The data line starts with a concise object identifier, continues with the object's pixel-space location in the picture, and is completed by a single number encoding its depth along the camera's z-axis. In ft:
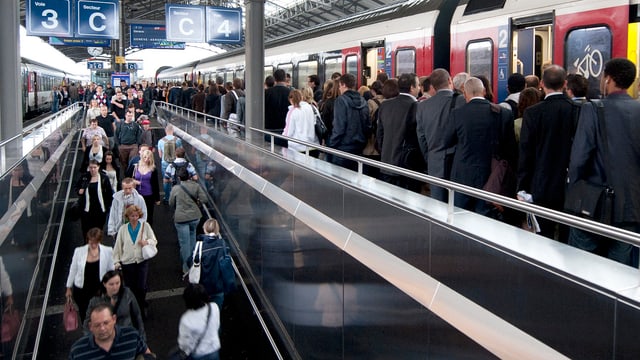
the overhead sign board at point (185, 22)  67.46
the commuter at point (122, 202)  29.68
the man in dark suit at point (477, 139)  16.85
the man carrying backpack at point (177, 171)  34.12
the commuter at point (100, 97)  59.47
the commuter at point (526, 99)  18.40
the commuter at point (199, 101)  57.11
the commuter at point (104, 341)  16.90
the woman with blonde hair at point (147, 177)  36.14
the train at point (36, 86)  99.14
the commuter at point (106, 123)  51.21
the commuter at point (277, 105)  35.55
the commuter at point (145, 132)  50.36
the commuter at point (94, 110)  53.14
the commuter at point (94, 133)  43.04
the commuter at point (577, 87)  17.02
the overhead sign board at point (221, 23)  67.67
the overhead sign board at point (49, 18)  60.34
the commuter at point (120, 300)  20.89
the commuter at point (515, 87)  20.59
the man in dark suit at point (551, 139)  15.43
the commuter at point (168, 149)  45.25
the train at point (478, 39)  25.39
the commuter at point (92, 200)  32.65
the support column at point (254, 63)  37.84
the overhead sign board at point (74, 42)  95.30
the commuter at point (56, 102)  107.24
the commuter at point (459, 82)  21.07
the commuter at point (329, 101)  27.43
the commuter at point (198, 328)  20.82
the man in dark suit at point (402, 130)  20.74
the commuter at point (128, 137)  47.29
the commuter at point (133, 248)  27.02
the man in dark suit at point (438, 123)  18.28
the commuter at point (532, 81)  21.39
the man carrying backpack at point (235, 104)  41.73
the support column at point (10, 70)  33.42
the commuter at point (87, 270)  23.86
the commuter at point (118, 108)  54.39
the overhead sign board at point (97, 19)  63.67
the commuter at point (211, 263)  25.62
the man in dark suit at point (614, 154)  12.76
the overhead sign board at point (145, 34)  98.07
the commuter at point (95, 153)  37.13
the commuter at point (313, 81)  33.27
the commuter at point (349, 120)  24.30
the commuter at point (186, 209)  32.76
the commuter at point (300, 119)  26.86
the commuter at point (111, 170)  34.45
